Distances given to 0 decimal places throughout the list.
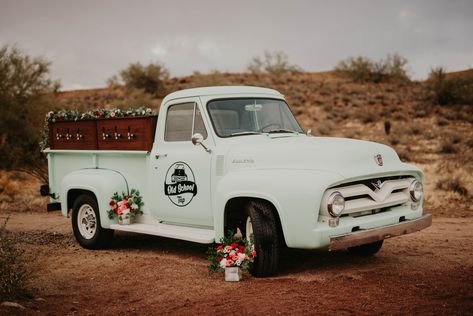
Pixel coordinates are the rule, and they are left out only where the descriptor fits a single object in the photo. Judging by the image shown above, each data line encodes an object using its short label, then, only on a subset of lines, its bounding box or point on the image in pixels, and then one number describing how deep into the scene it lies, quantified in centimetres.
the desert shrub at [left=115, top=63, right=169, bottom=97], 3600
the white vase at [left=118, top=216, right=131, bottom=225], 784
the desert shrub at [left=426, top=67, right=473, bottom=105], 2923
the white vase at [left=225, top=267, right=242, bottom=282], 602
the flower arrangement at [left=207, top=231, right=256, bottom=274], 596
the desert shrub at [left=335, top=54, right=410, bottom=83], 3916
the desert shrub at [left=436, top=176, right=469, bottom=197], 1236
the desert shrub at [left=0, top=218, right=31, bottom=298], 545
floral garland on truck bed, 808
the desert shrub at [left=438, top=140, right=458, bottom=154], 1888
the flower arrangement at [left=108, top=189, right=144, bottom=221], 780
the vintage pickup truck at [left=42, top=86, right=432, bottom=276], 567
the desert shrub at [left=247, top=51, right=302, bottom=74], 4253
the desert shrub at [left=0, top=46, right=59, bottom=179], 1644
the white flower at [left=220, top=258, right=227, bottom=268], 598
